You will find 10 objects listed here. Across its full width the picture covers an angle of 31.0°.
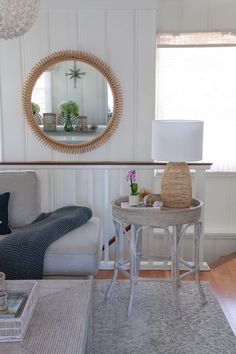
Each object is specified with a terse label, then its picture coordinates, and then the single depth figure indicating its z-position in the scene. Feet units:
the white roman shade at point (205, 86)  14.34
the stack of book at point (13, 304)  5.56
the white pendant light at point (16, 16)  7.09
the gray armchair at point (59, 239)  8.93
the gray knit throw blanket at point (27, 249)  8.54
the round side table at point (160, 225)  8.83
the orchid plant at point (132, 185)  9.67
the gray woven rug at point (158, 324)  7.87
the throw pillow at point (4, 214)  9.92
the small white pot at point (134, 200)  9.61
